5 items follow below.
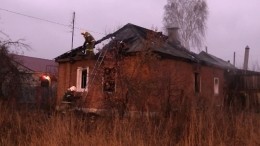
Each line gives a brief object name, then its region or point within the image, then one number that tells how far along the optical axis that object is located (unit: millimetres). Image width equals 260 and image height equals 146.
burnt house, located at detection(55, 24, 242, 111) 9922
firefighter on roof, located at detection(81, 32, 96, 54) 17594
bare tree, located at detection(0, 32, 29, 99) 15531
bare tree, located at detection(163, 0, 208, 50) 34688
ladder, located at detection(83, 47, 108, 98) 12191
